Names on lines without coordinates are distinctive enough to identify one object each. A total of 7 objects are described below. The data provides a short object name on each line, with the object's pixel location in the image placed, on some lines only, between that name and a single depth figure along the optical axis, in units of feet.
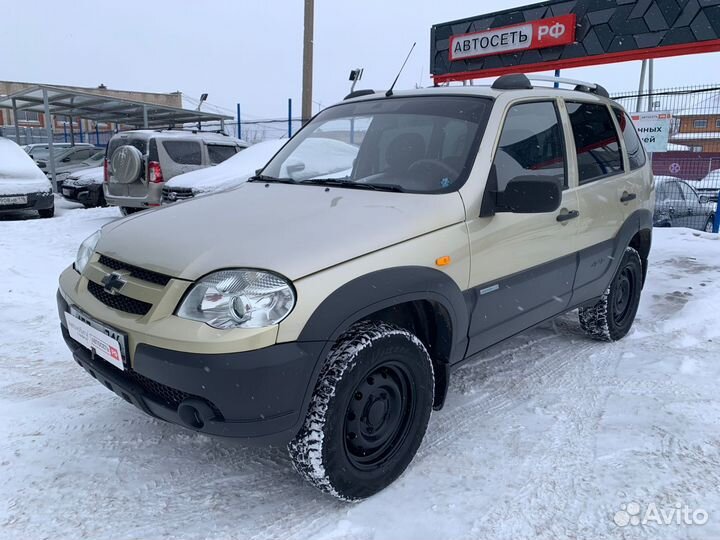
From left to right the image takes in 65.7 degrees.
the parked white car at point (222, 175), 26.18
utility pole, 37.83
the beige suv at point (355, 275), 6.77
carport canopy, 48.83
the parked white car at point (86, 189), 39.96
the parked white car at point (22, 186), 33.55
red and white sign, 35.06
